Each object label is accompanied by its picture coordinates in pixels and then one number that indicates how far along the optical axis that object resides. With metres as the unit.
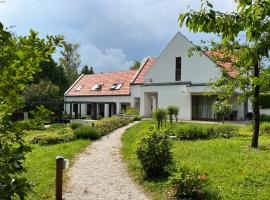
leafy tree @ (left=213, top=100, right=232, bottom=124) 14.65
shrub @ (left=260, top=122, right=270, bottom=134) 20.27
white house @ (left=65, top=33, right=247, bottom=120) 31.94
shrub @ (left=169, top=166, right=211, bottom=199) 7.94
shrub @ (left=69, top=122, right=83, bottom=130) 24.85
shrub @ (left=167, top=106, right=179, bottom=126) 25.41
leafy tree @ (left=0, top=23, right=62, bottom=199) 2.48
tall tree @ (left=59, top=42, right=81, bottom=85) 72.01
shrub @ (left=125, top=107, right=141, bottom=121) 32.27
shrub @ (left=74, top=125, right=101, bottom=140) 20.64
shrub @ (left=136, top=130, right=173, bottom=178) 10.29
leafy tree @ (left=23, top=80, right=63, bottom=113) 42.59
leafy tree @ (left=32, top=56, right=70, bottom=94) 54.41
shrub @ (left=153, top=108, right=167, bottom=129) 22.84
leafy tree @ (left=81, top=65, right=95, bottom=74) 71.69
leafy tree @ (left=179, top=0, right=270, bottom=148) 3.65
